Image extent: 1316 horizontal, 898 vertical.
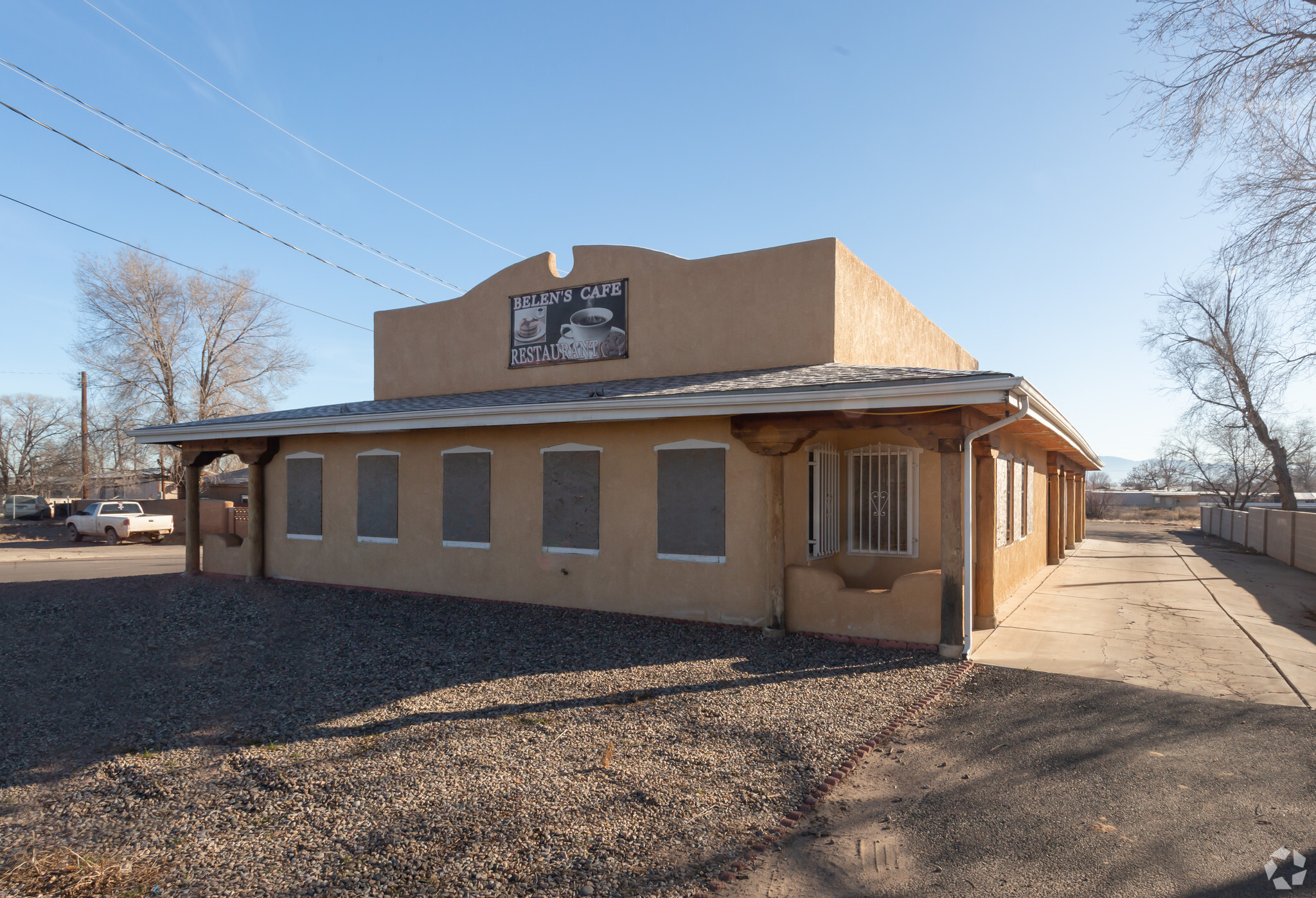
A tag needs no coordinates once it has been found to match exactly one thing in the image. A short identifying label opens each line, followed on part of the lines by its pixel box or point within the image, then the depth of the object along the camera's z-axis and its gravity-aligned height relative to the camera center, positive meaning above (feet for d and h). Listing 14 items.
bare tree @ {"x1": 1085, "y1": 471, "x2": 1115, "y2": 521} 151.74 -7.67
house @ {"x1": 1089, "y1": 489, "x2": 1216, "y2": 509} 192.34 -8.66
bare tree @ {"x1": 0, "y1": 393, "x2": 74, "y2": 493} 145.79 +3.53
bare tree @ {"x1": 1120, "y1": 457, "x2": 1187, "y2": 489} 227.81 -2.95
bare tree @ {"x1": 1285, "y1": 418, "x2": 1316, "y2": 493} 170.04 +1.72
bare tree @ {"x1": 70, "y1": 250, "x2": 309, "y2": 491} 104.99 +17.45
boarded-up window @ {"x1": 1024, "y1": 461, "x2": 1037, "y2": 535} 42.64 -1.85
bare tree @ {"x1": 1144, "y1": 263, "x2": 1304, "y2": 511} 108.27 +13.99
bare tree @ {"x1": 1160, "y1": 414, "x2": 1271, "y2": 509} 138.92 +0.53
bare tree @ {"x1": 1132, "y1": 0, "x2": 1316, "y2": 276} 31.24 +17.33
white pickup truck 80.74 -6.47
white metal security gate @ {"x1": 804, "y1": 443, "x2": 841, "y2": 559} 29.99 -1.44
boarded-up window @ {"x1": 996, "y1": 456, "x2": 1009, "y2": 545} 34.30 -1.65
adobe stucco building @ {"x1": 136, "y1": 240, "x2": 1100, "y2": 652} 26.73 +0.48
